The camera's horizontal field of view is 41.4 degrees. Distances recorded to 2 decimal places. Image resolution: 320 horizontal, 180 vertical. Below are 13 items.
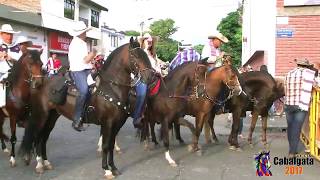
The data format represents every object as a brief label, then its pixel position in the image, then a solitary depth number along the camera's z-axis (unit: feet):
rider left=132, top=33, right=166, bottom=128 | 28.35
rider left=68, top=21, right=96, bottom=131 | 24.94
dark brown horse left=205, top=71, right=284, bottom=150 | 33.81
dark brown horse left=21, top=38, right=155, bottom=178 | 24.07
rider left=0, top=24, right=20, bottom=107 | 28.99
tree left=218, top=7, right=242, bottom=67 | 164.41
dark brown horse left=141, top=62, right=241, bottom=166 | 29.32
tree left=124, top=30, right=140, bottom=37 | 277.68
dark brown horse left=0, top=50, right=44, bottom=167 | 26.37
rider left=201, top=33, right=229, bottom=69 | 33.42
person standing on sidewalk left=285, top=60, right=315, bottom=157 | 28.25
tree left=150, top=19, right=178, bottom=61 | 267.59
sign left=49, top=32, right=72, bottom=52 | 106.24
